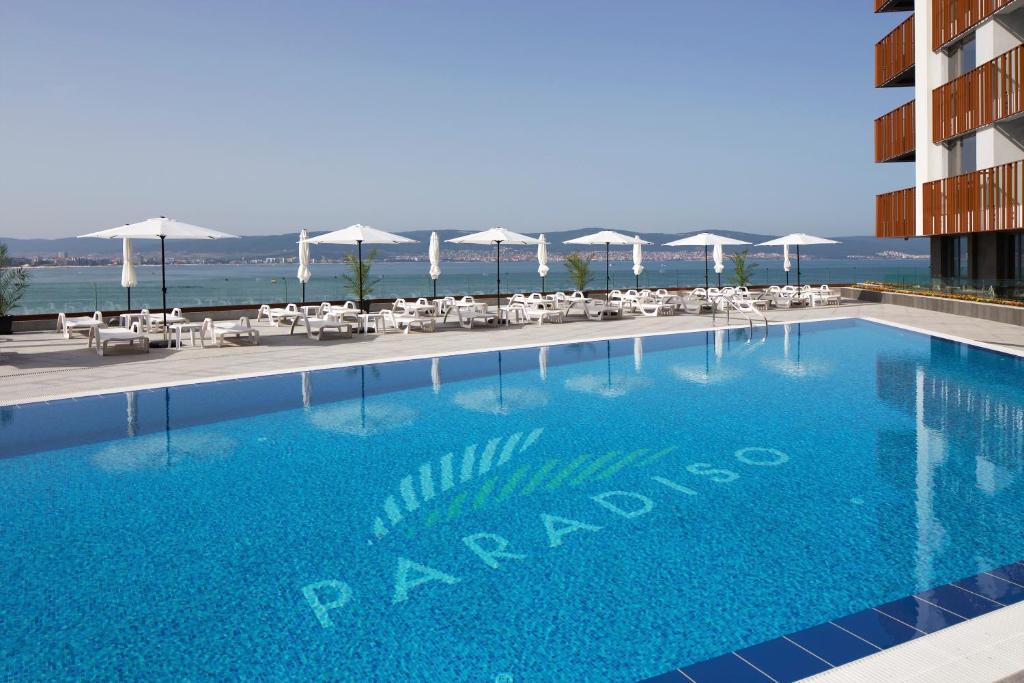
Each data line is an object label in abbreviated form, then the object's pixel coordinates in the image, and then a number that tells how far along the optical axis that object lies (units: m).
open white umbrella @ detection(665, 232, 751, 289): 23.50
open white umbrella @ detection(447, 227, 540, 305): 19.20
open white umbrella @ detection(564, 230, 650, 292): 21.37
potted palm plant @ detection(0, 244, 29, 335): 16.67
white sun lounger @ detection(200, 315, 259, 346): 14.05
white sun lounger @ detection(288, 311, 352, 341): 15.13
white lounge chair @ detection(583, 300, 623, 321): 19.09
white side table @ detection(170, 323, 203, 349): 14.24
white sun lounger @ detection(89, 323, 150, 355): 13.06
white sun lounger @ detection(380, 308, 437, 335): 16.78
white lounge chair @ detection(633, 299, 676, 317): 20.83
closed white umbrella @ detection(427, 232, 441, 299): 20.27
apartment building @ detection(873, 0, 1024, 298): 17.25
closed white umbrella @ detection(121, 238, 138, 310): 15.80
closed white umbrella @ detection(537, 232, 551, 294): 22.78
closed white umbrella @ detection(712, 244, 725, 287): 24.84
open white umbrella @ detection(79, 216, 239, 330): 14.05
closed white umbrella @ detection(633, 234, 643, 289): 23.41
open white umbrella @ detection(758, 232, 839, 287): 23.74
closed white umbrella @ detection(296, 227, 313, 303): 19.60
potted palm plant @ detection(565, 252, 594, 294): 24.42
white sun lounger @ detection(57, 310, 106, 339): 15.22
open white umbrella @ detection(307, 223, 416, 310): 17.03
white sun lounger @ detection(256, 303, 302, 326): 17.09
